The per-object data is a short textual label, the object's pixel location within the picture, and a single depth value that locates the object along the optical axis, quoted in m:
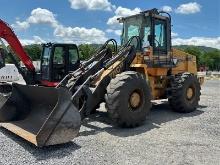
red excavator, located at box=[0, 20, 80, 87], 7.11
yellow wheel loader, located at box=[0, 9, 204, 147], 3.75
